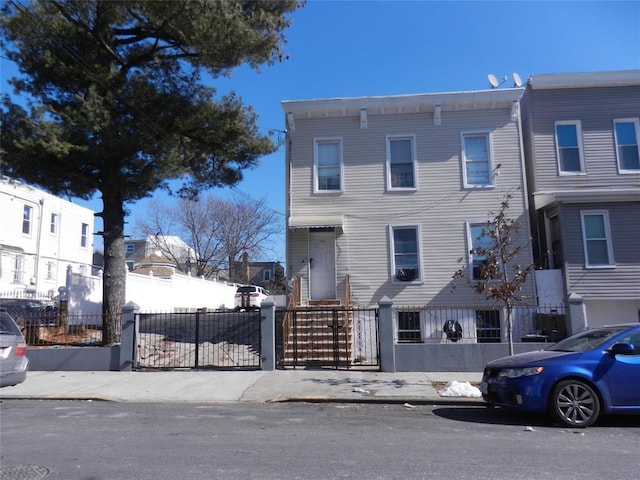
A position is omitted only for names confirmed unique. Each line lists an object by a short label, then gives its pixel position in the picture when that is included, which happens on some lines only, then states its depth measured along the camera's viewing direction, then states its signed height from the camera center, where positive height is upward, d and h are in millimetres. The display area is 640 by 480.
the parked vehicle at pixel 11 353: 7992 -474
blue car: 6816 -926
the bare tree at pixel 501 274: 9984 +867
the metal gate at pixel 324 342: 12438 -618
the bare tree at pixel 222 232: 40750 +7298
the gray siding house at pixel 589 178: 15836 +4544
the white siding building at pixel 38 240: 24969 +4676
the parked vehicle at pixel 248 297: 28188 +1355
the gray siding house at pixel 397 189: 16703 +4368
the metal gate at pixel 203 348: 12641 -789
